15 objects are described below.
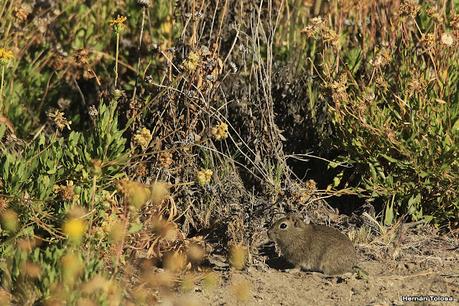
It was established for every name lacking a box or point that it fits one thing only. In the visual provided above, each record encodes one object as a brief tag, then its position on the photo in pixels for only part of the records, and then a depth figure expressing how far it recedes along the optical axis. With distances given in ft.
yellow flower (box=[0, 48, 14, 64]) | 34.58
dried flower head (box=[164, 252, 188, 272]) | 34.35
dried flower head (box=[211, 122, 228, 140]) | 33.06
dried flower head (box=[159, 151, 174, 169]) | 36.37
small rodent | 36.99
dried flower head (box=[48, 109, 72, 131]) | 35.09
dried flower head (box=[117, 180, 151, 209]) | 28.84
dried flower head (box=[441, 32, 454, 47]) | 36.45
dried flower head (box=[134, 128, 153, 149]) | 33.73
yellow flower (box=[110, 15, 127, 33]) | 34.59
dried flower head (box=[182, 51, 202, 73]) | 36.17
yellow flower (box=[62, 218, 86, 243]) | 27.45
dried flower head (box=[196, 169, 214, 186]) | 33.19
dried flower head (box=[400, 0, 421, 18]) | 36.65
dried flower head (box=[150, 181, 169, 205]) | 30.99
